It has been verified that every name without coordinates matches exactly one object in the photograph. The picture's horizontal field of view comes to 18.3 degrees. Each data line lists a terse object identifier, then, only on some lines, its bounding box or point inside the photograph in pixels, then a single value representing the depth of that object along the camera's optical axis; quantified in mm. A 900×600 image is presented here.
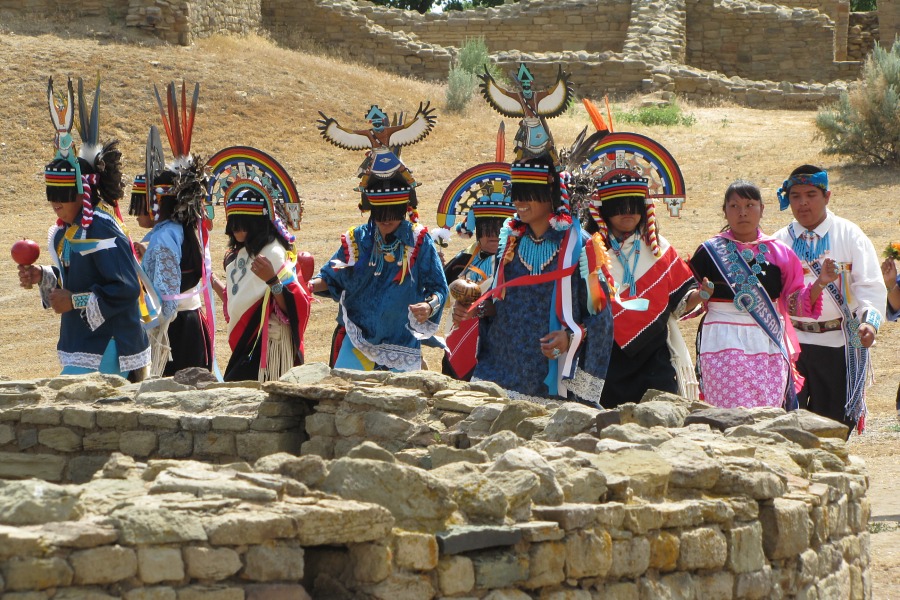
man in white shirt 15225
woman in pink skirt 14056
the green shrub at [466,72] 41280
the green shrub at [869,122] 33941
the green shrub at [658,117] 40362
